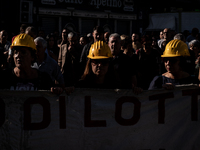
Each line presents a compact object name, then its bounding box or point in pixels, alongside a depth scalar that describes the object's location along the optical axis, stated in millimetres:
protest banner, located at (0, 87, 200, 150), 4266
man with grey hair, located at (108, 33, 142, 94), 6062
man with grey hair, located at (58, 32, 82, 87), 7844
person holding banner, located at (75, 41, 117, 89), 4789
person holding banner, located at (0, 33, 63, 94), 4199
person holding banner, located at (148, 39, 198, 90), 4848
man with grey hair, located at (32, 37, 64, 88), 5441
